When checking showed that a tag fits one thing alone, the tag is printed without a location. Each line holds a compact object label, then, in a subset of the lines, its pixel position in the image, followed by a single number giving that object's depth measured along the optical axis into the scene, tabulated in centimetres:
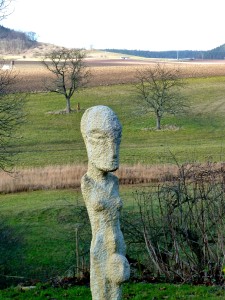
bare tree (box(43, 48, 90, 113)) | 5587
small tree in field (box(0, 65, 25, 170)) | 2100
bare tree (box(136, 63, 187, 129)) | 4994
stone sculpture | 592
